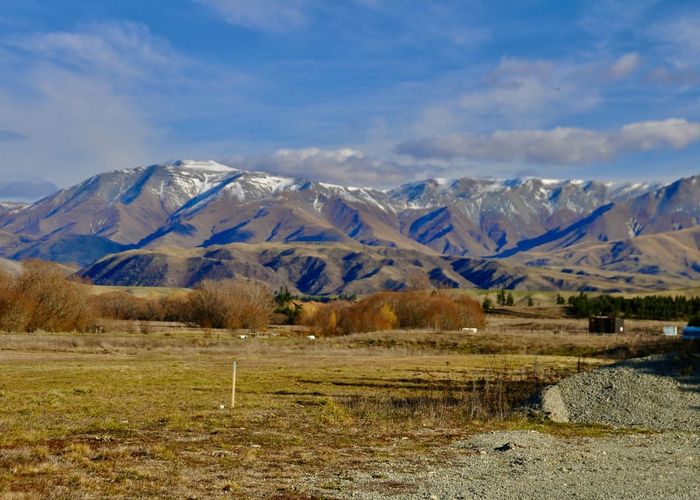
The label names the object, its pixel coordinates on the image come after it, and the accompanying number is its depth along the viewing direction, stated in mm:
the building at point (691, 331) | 104938
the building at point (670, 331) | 115144
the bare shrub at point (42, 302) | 95438
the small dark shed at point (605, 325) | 122375
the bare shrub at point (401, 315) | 126125
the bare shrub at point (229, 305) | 128625
